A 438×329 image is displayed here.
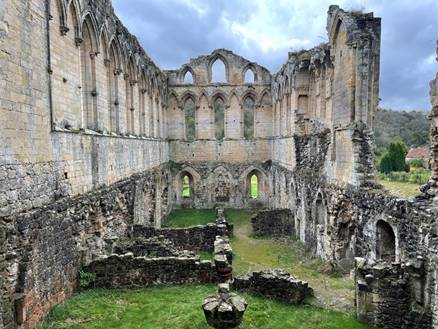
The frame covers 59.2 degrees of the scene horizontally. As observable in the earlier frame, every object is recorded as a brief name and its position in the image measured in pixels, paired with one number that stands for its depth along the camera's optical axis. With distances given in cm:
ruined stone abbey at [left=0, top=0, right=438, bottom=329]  725
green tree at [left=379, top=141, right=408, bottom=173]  2739
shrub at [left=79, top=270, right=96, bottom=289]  942
